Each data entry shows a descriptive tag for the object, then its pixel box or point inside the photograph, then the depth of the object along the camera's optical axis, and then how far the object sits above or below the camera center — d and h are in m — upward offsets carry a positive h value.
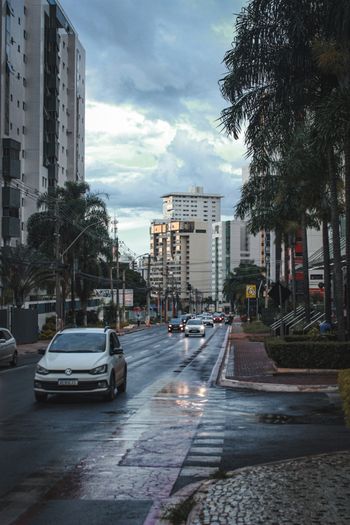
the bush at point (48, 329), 52.09 -2.10
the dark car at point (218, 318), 120.54 -2.83
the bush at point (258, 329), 58.32 -2.50
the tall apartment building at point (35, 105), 66.44 +24.55
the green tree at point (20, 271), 46.19 +2.32
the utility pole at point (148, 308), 96.38 -0.74
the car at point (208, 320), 91.56 -2.46
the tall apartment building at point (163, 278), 174.81 +7.16
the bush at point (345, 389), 8.24 -1.13
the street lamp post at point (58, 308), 47.03 -0.33
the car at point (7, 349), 24.75 -1.71
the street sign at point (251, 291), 75.25 +1.26
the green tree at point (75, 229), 56.84 +6.47
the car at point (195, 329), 57.03 -2.25
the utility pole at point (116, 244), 71.09 +6.37
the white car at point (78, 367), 14.12 -1.36
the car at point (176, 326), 70.12 -2.43
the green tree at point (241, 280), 144.75 +5.09
